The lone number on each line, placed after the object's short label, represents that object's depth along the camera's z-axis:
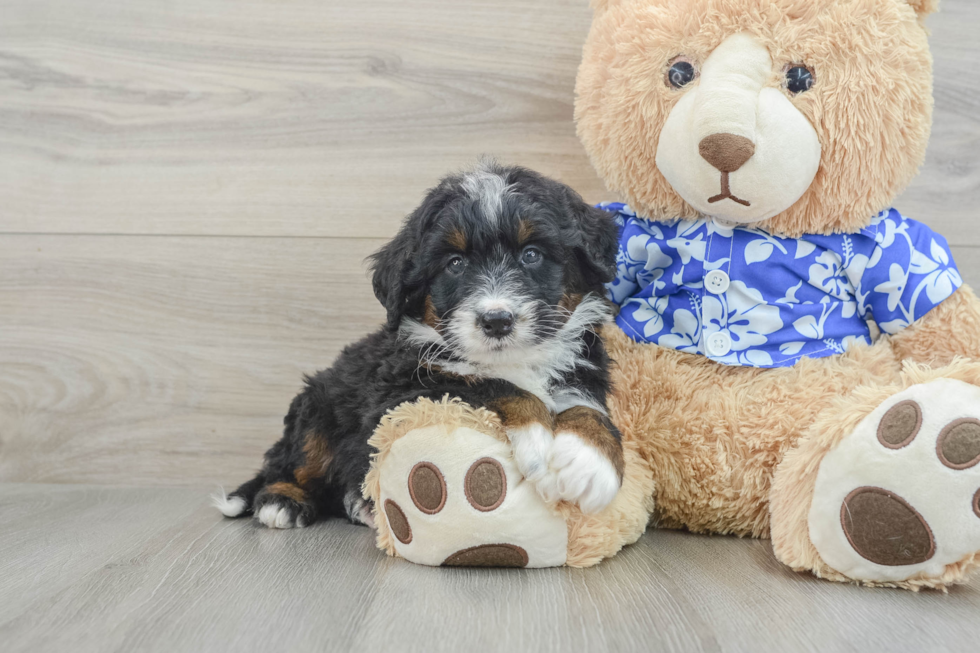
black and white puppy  0.73
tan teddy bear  0.73
